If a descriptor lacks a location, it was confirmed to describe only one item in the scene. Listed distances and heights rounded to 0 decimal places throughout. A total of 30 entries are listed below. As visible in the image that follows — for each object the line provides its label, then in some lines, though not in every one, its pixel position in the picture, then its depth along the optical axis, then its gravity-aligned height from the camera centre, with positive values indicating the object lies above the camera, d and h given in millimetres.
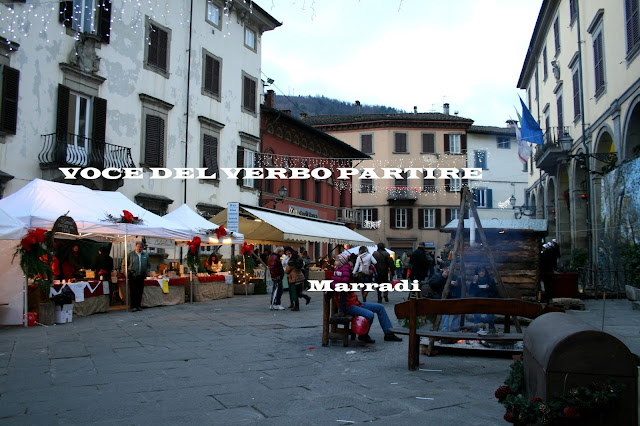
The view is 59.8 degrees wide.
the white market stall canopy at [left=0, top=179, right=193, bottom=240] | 10812 +965
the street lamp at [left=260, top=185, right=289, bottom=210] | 24453 +2661
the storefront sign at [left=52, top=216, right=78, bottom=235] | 10453 +555
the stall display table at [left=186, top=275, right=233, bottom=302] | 15609 -938
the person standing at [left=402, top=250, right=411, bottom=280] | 28820 -550
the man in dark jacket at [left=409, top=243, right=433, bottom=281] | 15062 -190
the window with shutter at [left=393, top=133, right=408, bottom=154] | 45438 +9377
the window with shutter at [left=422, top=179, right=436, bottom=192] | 43812 +5804
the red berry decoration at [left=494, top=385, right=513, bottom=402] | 3790 -921
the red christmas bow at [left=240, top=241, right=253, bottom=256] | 18641 +228
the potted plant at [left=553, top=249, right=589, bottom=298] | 13281 -644
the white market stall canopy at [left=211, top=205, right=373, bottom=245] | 19844 +1087
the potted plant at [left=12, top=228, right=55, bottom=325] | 10047 -230
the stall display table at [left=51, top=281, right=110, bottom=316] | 11305 -871
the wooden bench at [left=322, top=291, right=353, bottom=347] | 7684 -916
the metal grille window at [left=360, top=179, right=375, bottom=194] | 43672 +5527
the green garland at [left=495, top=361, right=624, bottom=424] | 3086 -831
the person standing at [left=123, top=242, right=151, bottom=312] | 12672 -389
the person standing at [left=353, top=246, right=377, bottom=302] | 14109 -268
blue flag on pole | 20484 +4664
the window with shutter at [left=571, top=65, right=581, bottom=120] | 20375 +6121
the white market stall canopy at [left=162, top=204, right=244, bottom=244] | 15848 +943
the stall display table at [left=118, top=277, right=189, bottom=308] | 13453 -906
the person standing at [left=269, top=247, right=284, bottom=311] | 12955 -558
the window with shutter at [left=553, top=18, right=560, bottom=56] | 23578 +9638
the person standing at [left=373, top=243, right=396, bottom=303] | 14961 -169
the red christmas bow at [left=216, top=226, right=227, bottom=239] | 16172 +713
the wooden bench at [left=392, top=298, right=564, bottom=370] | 6098 -583
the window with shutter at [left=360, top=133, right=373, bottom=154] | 45250 +9315
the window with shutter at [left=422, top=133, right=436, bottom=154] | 45594 +9331
